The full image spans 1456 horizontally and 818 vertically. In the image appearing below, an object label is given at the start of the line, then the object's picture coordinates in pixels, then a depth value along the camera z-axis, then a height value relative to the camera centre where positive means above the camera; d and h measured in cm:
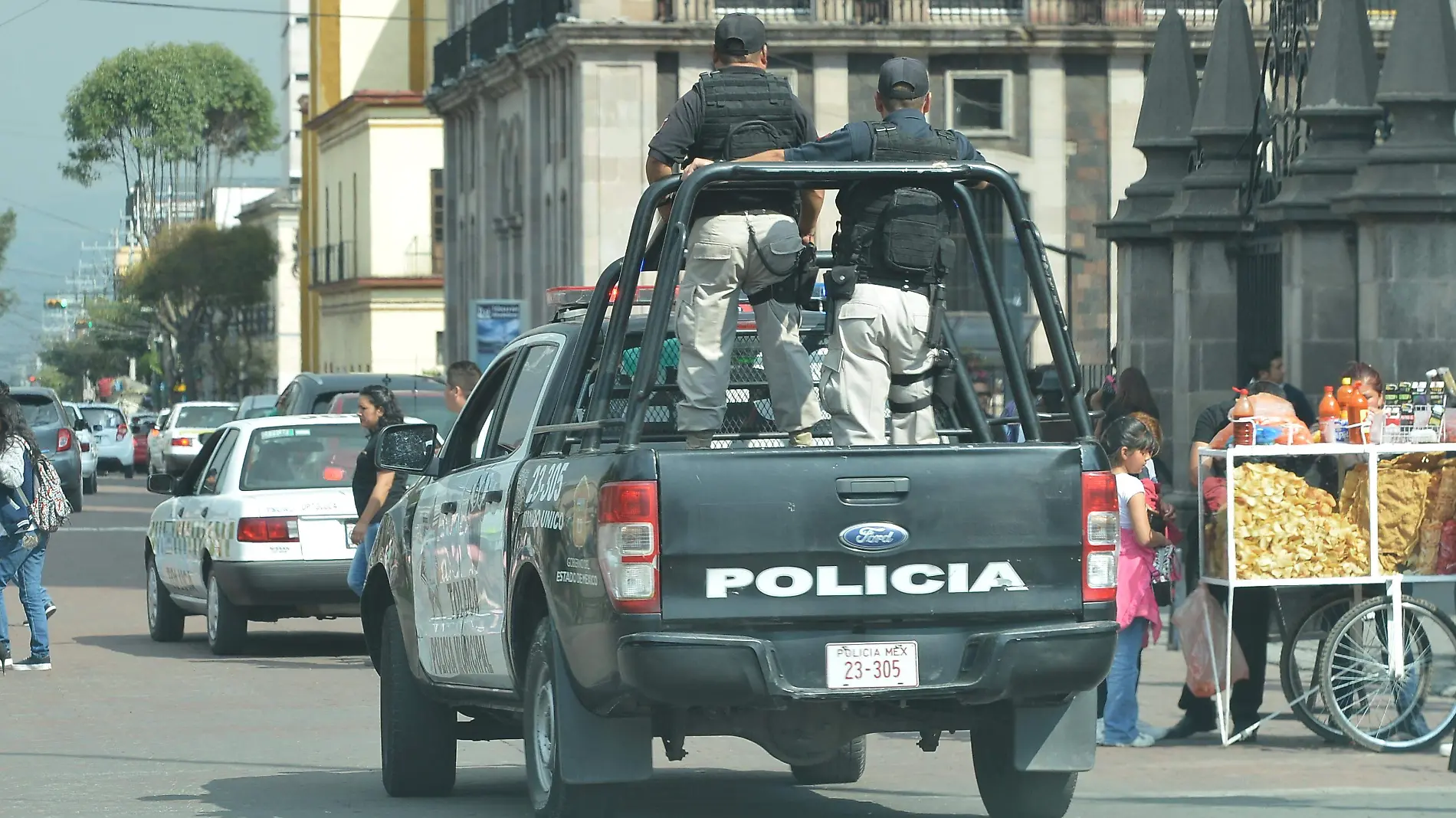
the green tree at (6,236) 12812 +652
